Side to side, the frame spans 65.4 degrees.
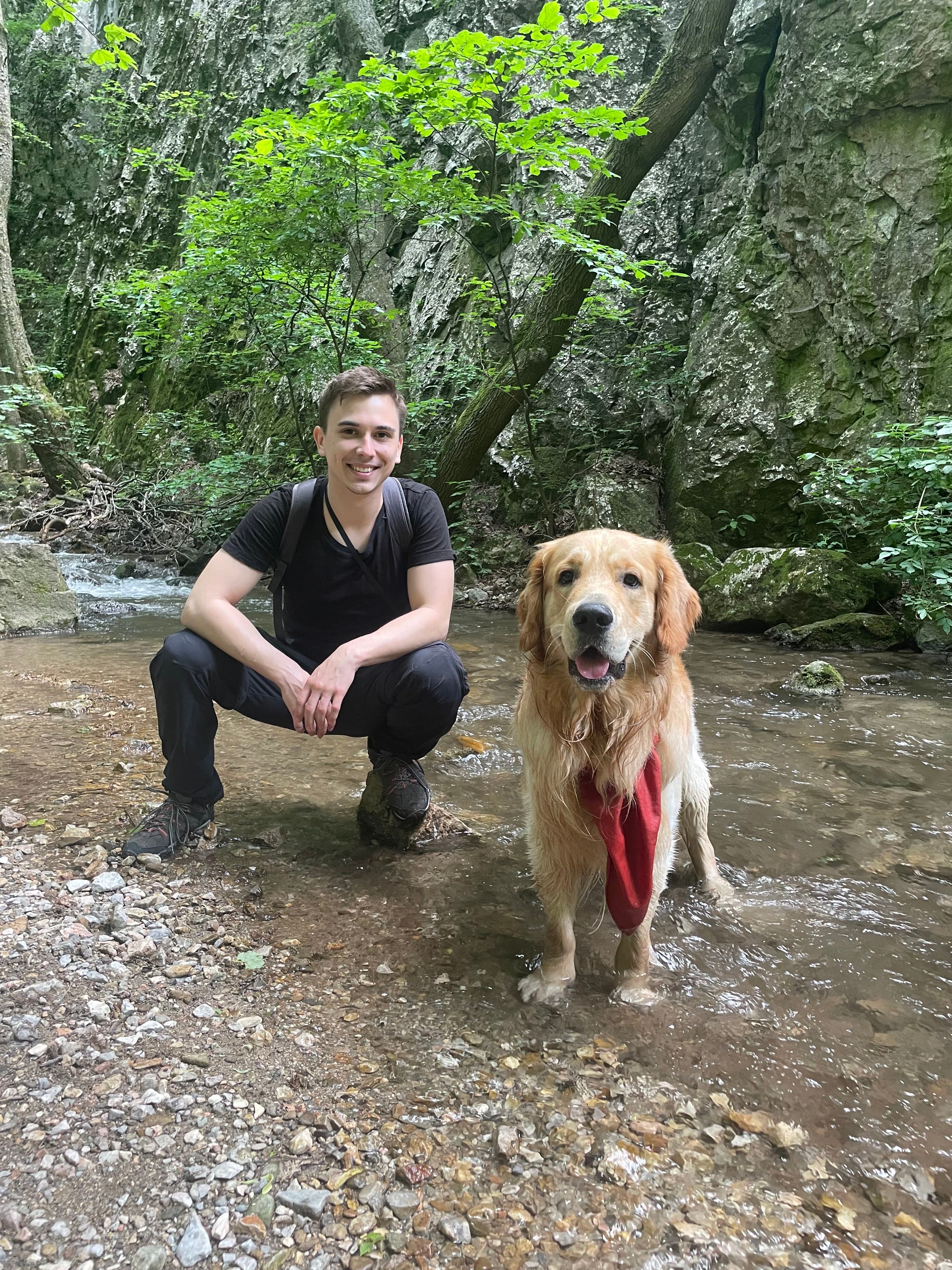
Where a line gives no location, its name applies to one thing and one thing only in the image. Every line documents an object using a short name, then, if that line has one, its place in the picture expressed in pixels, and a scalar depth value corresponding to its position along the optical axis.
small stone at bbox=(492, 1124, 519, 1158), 1.51
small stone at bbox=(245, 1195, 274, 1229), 1.31
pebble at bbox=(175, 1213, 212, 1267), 1.22
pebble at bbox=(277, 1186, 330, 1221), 1.34
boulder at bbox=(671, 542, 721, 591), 7.34
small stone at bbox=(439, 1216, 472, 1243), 1.31
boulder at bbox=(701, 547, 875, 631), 6.55
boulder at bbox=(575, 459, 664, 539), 8.67
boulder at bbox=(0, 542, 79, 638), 6.62
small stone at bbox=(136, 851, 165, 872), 2.52
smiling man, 2.61
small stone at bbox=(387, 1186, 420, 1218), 1.36
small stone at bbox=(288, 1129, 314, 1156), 1.47
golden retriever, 2.13
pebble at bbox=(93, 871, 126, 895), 2.34
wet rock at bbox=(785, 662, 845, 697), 4.94
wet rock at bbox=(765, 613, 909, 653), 6.23
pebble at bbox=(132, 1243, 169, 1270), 1.20
